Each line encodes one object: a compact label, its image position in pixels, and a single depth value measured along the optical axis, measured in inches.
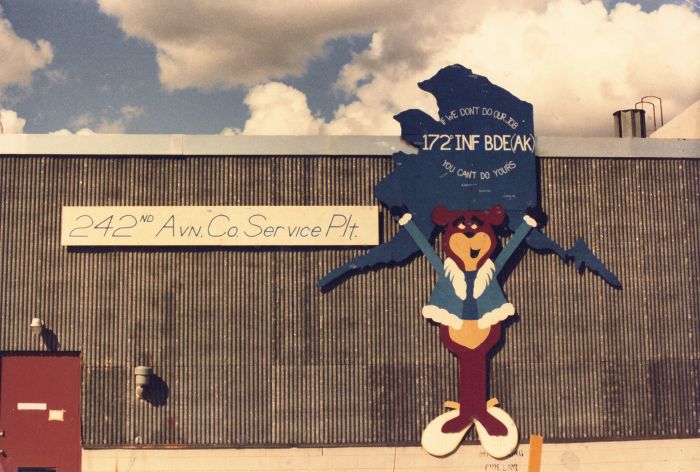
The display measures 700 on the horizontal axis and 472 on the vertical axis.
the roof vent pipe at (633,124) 705.0
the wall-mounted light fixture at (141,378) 584.4
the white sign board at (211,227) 611.2
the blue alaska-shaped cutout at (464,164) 626.5
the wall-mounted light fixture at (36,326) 588.1
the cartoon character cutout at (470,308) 607.5
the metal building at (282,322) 604.4
